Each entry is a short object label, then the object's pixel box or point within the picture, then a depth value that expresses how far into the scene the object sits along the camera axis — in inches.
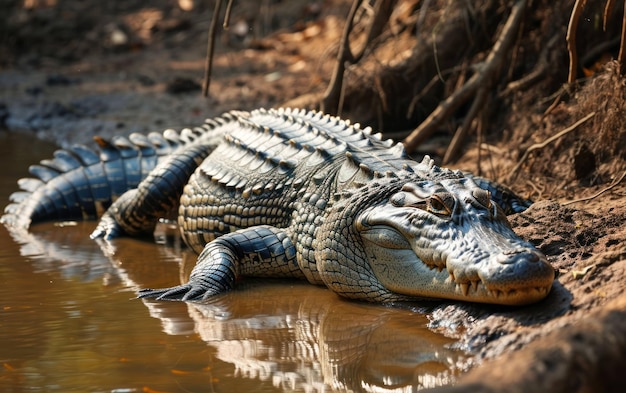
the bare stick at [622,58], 422.6
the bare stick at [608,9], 417.9
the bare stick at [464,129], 532.4
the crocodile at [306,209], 313.7
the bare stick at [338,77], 567.7
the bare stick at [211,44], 499.8
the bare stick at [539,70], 560.1
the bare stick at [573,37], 413.1
